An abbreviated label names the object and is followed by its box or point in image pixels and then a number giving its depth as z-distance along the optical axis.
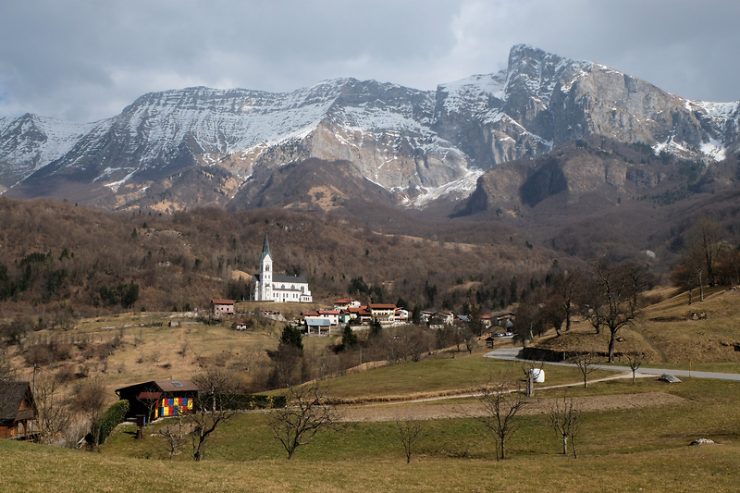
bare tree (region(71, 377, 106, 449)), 76.47
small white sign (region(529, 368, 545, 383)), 65.00
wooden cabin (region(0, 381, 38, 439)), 57.28
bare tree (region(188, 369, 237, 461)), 50.72
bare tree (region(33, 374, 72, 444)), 59.10
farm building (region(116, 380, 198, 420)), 68.25
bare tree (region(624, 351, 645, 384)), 72.55
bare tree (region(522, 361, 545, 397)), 58.45
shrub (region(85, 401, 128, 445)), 54.80
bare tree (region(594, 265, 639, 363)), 74.56
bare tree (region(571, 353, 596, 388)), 60.24
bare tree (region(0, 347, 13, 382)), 79.66
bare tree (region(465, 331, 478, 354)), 115.19
